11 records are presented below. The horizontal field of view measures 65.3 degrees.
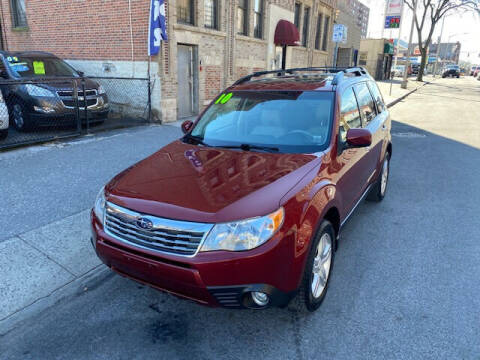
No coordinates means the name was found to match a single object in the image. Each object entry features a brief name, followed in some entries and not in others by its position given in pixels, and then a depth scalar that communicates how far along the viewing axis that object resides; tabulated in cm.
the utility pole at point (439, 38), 5976
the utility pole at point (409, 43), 2656
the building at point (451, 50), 12781
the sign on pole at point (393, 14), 2247
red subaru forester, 238
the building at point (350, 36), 2872
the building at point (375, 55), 4041
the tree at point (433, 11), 3728
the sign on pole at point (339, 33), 1266
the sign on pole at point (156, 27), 959
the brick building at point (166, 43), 1052
